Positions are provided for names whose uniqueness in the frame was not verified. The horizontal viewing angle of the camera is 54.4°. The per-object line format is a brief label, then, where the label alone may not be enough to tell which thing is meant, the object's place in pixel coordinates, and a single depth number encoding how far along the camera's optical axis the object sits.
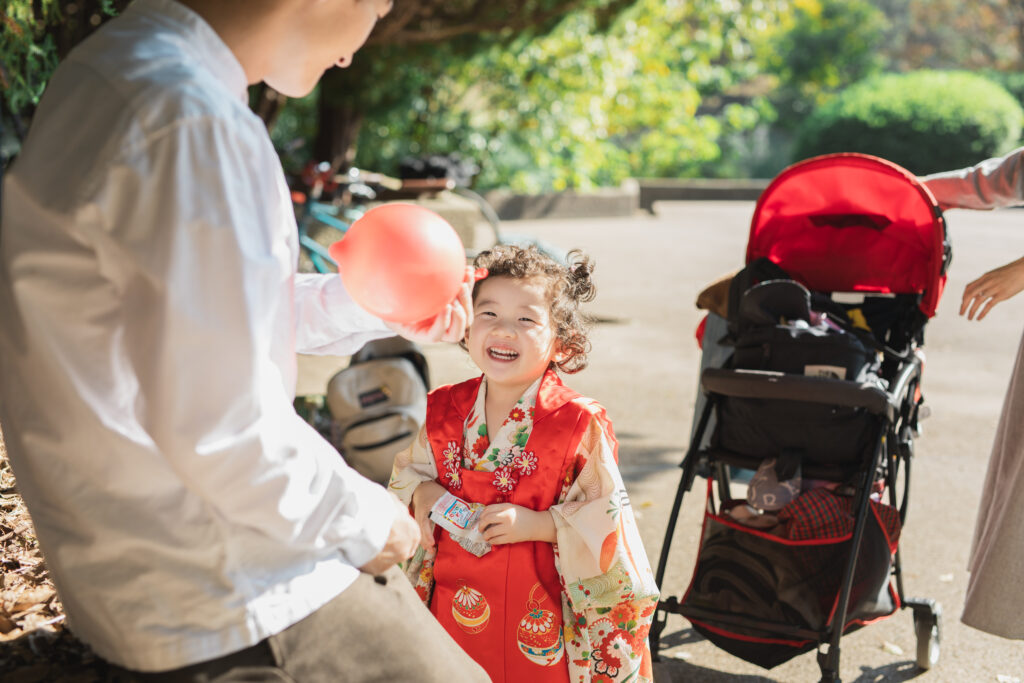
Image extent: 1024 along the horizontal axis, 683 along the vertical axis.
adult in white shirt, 1.33
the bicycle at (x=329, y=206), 6.69
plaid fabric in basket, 3.18
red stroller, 3.11
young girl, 2.50
